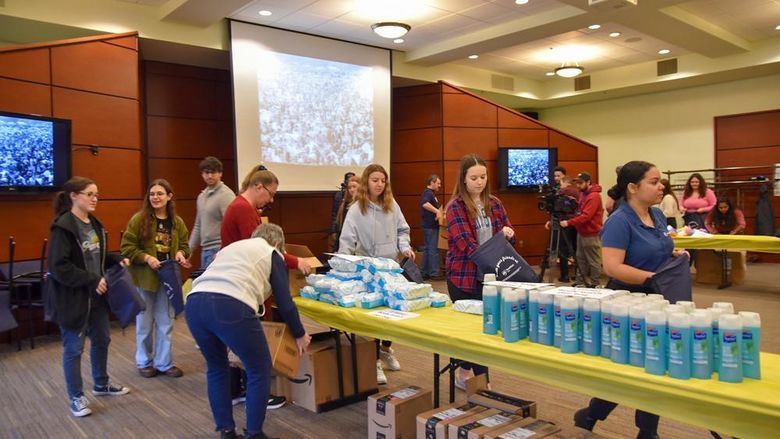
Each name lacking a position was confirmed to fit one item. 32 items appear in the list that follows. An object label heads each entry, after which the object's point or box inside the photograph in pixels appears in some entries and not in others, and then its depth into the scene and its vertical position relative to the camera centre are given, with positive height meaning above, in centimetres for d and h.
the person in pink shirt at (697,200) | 750 +4
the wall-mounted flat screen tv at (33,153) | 484 +59
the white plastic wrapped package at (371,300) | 266 -45
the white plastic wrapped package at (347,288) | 274 -40
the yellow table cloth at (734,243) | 587 -45
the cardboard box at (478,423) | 208 -86
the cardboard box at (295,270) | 302 -29
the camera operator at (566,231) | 668 -35
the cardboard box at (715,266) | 718 -85
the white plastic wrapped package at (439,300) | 265 -45
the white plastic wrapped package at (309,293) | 295 -45
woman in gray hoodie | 336 -7
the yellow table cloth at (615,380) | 140 -52
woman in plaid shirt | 284 -10
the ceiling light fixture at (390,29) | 682 +228
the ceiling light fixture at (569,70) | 902 +227
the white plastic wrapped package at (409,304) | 256 -45
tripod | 669 -45
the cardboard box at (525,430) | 203 -85
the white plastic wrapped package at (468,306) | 244 -45
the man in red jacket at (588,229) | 626 -28
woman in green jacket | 380 -31
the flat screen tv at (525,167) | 930 +68
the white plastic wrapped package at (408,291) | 259 -40
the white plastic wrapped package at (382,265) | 281 -29
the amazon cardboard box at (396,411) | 254 -96
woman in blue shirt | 224 -15
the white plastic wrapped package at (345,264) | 286 -29
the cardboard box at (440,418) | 221 -88
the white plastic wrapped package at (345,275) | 285 -35
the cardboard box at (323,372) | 315 -96
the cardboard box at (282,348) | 264 -67
